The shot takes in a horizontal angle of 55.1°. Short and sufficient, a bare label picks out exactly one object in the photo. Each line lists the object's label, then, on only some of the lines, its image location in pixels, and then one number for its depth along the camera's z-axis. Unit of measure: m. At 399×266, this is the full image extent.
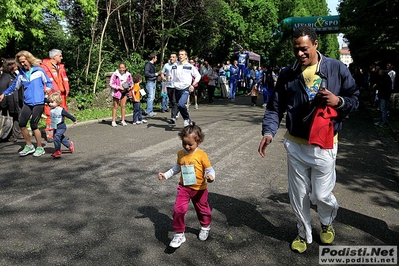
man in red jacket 8.07
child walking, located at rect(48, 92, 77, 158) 6.86
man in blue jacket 3.36
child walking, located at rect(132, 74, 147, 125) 10.85
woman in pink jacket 10.42
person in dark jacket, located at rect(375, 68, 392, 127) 11.55
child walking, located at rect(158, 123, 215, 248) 3.59
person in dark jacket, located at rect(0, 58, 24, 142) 8.25
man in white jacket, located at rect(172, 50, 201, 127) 9.45
